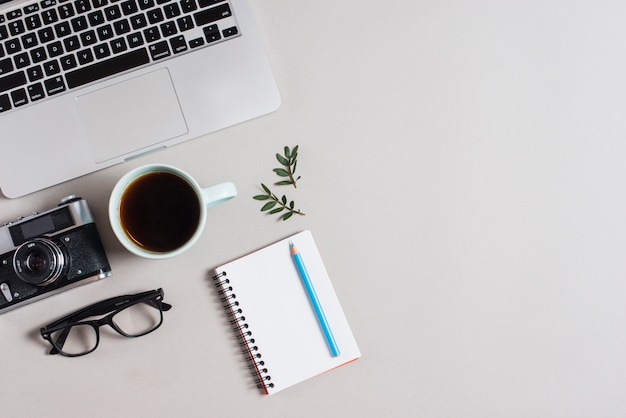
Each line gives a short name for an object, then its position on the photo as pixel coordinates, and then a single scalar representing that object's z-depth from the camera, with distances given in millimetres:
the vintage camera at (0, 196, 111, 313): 728
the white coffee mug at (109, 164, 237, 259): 696
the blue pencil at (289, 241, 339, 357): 779
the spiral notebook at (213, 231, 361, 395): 788
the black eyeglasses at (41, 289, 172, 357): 769
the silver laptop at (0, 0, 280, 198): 745
